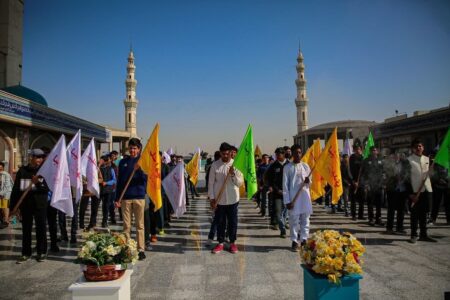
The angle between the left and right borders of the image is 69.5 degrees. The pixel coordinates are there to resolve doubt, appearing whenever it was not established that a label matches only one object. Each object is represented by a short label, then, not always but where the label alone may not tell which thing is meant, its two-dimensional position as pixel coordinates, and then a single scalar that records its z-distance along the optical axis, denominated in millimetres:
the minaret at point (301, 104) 75188
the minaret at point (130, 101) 69812
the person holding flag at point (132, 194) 5422
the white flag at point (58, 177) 5590
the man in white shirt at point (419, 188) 6477
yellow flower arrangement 2586
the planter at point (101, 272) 2762
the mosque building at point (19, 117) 15539
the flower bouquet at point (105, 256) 2773
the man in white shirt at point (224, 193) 5934
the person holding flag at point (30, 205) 5418
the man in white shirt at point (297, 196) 5984
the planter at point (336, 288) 2566
